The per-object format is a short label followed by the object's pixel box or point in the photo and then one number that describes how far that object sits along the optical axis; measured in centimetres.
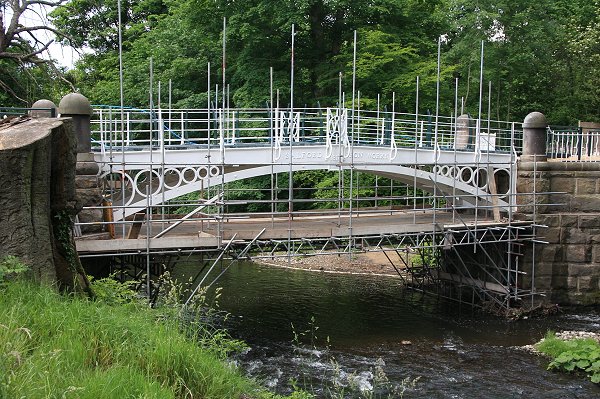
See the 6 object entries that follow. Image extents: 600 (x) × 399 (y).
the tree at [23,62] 1969
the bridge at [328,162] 1475
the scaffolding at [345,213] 1409
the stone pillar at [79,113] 1344
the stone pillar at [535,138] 1936
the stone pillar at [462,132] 2097
